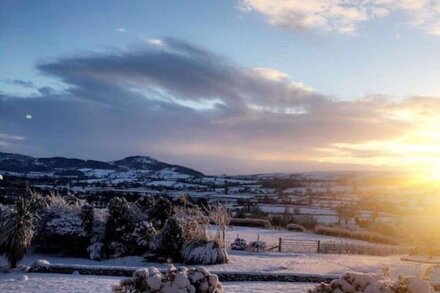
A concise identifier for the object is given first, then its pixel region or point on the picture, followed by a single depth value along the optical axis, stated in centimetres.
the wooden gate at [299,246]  2608
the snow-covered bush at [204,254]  1900
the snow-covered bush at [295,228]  3822
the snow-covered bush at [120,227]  2092
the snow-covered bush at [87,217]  2166
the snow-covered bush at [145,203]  2367
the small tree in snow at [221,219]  2149
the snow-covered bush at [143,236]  2094
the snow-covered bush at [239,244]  2465
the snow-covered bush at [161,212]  2306
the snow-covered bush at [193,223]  2045
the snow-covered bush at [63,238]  2116
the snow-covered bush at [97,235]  2067
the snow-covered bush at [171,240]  1991
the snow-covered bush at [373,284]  893
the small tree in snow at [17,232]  1573
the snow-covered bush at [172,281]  932
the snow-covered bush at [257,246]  2459
